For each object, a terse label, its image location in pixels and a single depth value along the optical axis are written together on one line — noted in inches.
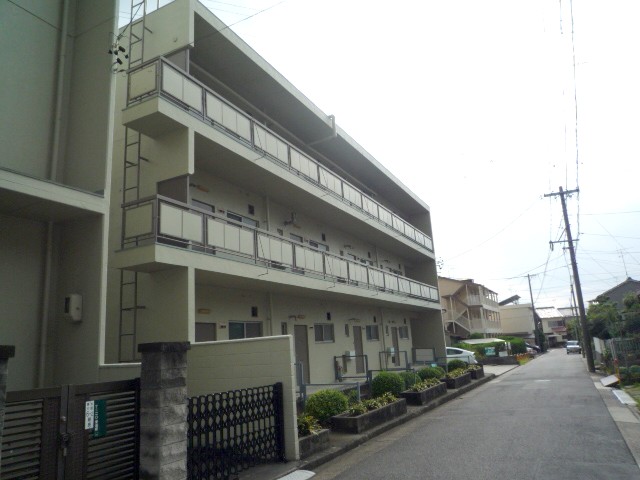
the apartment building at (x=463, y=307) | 2172.7
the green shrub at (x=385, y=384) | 574.6
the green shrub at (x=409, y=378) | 657.6
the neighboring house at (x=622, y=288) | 2381.9
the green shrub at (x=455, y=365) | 951.0
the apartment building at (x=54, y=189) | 344.5
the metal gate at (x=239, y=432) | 264.1
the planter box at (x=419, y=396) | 576.1
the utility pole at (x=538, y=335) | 2748.5
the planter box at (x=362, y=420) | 410.6
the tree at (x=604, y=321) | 1087.4
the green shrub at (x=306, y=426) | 347.6
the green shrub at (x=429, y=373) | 717.3
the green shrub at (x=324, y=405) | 418.0
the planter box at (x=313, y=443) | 329.7
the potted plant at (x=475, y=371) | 912.9
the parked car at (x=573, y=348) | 2286.5
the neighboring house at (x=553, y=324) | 4065.9
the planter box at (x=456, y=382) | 747.4
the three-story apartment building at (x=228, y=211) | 407.8
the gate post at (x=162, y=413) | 233.5
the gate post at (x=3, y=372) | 178.2
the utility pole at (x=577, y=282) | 1101.7
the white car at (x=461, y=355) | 1232.8
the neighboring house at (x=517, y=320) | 3271.7
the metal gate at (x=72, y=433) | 193.6
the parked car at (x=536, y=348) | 2421.9
